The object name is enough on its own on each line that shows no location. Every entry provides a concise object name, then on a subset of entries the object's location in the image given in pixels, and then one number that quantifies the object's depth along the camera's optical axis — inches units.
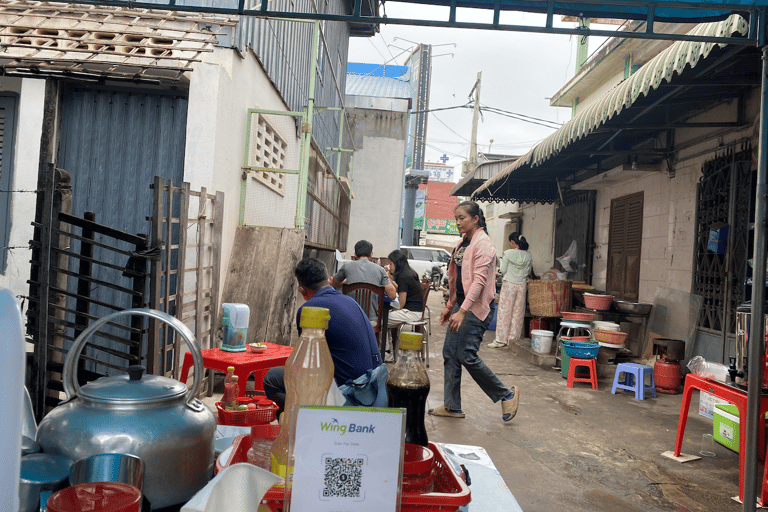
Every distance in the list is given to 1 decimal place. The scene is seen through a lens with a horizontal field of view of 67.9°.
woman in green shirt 374.3
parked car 965.8
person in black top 291.7
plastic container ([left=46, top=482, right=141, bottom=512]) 38.8
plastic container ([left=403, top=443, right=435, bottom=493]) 50.4
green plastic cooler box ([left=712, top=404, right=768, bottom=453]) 167.2
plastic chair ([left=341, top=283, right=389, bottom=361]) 255.8
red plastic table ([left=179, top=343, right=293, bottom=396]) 153.6
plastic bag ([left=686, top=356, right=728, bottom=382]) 151.3
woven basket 364.8
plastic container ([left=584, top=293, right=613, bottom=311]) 332.8
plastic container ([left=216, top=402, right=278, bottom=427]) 96.2
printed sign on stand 43.6
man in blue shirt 123.3
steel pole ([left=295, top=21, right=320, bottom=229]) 253.8
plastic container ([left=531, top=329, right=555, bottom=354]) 334.6
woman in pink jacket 193.8
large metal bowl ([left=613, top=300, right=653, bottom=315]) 324.2
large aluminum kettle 48.6
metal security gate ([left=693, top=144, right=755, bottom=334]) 252.7
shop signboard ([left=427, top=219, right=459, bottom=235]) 1967.3
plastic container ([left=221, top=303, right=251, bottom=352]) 163.9
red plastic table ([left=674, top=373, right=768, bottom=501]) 138.9
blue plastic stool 256.2
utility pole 1062.4
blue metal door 219.8
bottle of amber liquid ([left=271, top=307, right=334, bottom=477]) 52.4
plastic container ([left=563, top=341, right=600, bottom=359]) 282.5
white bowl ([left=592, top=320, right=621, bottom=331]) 305.6
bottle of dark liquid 57.9
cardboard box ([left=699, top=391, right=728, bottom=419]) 185.2
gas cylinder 268.4
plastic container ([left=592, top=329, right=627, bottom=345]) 302.0
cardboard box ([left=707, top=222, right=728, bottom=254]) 261.4
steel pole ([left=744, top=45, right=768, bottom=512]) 113.7
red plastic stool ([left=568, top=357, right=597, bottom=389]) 276.7
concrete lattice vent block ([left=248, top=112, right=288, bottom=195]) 261.9
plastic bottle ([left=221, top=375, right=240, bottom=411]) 102.8
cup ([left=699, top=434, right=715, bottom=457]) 181.9
